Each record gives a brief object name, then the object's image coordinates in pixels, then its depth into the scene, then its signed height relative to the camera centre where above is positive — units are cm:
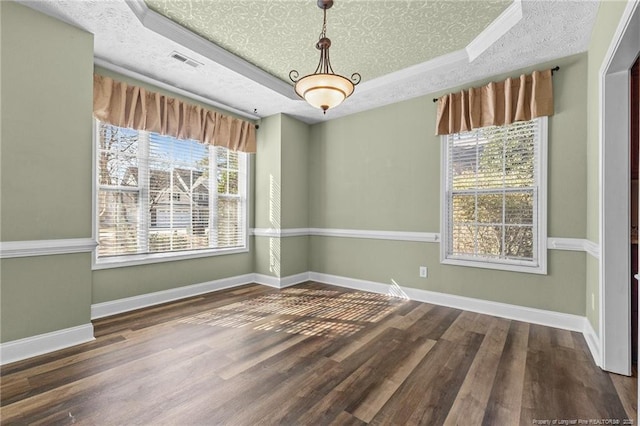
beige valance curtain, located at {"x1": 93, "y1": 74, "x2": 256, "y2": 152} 304 +120
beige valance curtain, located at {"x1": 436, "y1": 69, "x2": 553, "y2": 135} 297 +121
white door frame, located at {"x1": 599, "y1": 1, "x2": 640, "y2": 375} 206 -5
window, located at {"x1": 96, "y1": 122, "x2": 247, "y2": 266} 323 +21
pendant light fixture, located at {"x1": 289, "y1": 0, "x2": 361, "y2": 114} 224 +100
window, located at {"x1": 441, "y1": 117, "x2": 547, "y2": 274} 306 +18
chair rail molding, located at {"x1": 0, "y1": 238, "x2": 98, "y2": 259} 220 -27
